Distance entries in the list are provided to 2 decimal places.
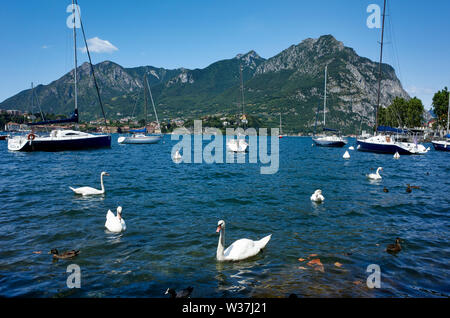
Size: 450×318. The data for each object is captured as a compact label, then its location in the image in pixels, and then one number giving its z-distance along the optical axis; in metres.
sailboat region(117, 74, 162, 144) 70.19
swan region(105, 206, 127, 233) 10.17
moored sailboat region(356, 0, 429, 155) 47.47
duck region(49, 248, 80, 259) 7.96
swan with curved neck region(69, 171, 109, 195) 15.64
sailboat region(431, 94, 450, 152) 60.59
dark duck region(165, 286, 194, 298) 5.95
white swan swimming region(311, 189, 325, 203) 14.86
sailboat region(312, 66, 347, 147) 69.31
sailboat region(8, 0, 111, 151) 42.66
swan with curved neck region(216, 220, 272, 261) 8.11
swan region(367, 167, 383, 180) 22.78
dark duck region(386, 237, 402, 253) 8.80
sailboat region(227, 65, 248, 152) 50.03
